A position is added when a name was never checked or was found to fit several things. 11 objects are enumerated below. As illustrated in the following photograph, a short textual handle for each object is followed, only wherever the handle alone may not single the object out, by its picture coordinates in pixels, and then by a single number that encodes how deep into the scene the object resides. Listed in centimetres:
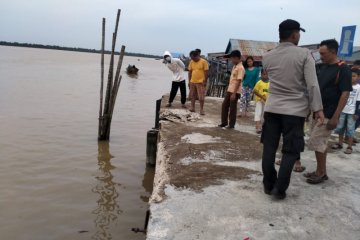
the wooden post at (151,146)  712
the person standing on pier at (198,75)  754
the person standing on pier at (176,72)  823
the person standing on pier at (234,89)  625
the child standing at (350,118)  555
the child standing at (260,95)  651
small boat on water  3697
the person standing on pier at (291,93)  334
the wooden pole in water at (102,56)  825
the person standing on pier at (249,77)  782
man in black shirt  382
